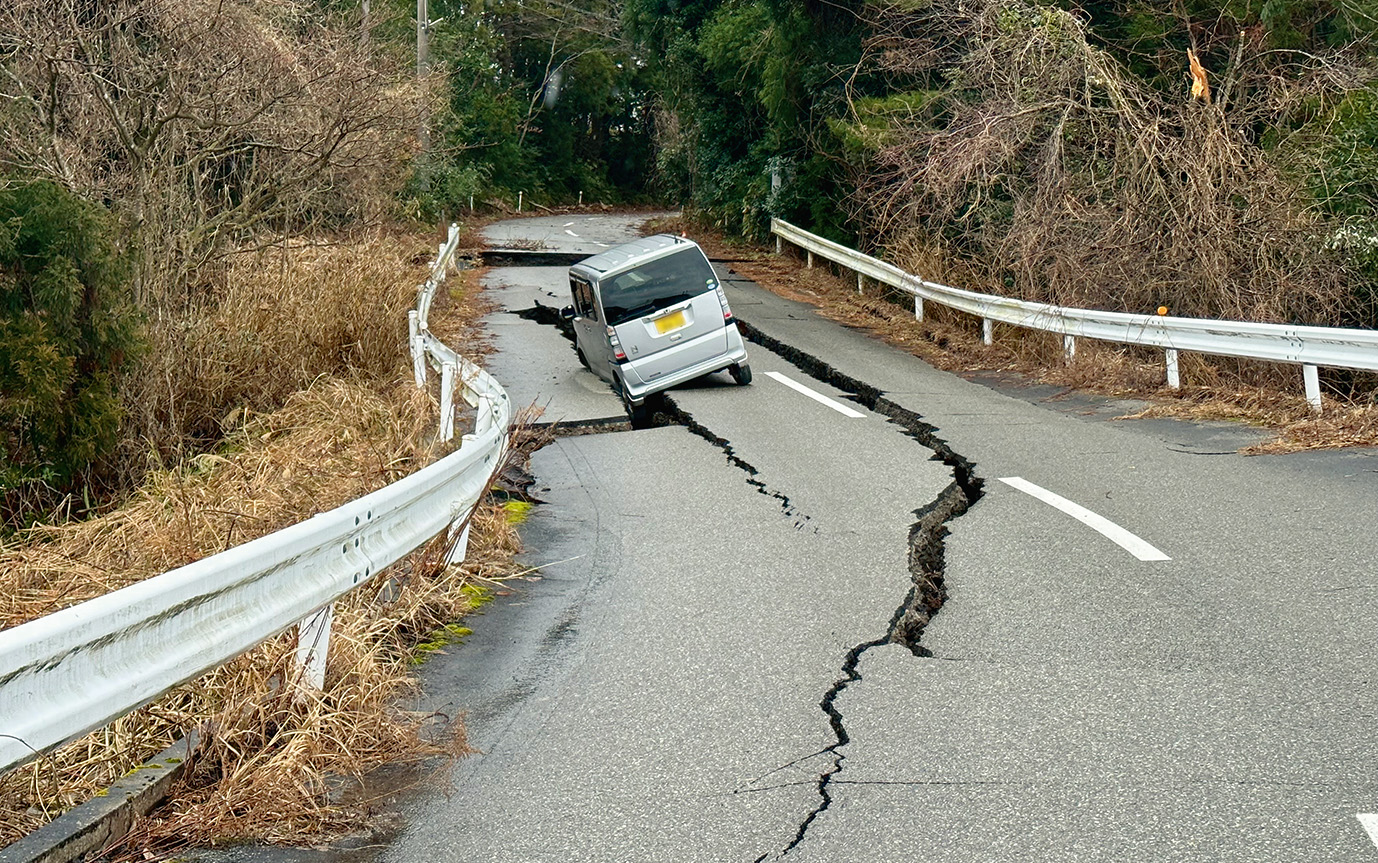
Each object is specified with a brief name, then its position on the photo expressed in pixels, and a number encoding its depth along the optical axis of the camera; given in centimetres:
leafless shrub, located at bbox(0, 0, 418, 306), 1328
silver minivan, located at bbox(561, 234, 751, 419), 1439
